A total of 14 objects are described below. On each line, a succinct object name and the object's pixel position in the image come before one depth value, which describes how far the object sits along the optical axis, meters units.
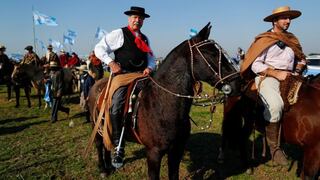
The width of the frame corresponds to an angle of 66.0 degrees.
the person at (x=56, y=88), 8.33
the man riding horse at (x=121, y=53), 3.57
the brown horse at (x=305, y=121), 3.54
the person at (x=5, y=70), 11.81
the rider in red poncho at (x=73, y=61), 14.79
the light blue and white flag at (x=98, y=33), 22.67
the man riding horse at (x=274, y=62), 3.74
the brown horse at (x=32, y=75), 10.92
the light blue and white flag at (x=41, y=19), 16.66
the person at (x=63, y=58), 13.99
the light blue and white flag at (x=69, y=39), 23.16
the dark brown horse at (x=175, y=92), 2.95
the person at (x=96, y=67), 9.14
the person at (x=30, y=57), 11.83
